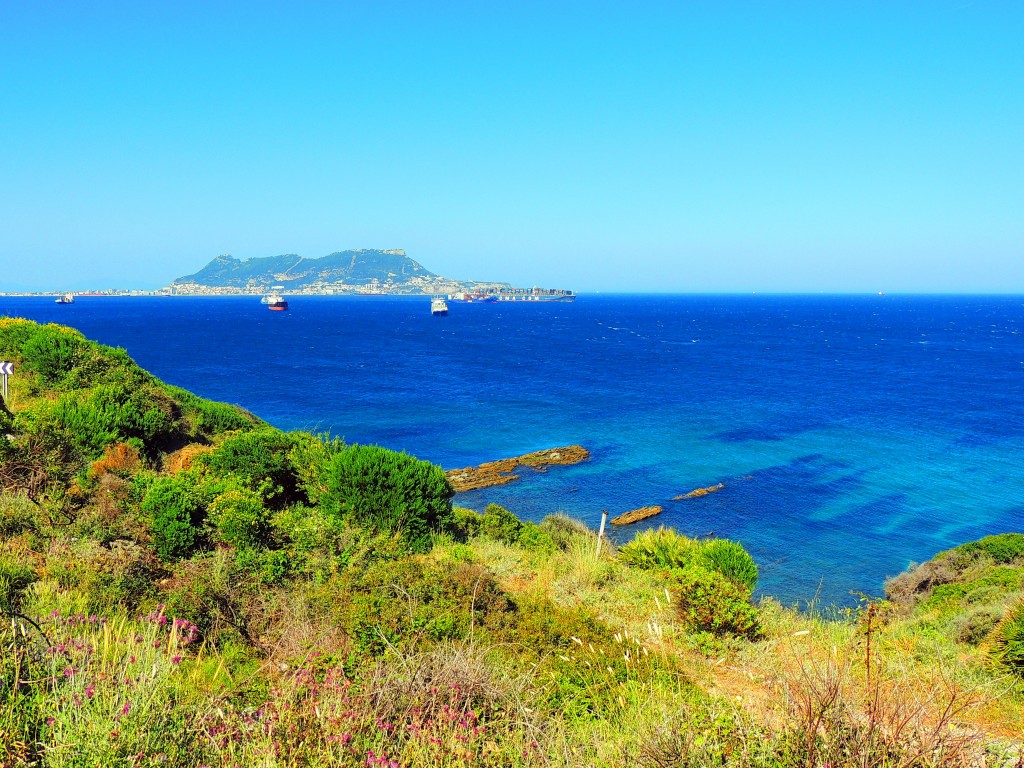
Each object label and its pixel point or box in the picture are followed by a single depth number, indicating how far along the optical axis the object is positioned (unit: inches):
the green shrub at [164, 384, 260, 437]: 646.5
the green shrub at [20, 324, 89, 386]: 635.5
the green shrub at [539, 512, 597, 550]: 565.9
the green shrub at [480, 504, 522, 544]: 501.7
